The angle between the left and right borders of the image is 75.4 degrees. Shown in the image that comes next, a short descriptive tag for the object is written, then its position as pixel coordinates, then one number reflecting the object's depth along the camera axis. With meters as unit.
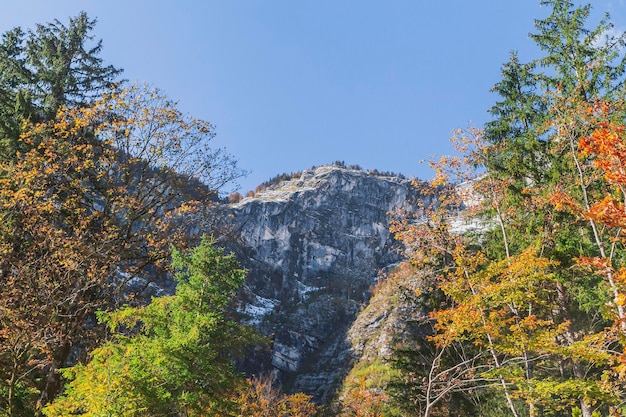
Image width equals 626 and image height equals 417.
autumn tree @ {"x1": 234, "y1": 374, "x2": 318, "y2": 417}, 26.72
